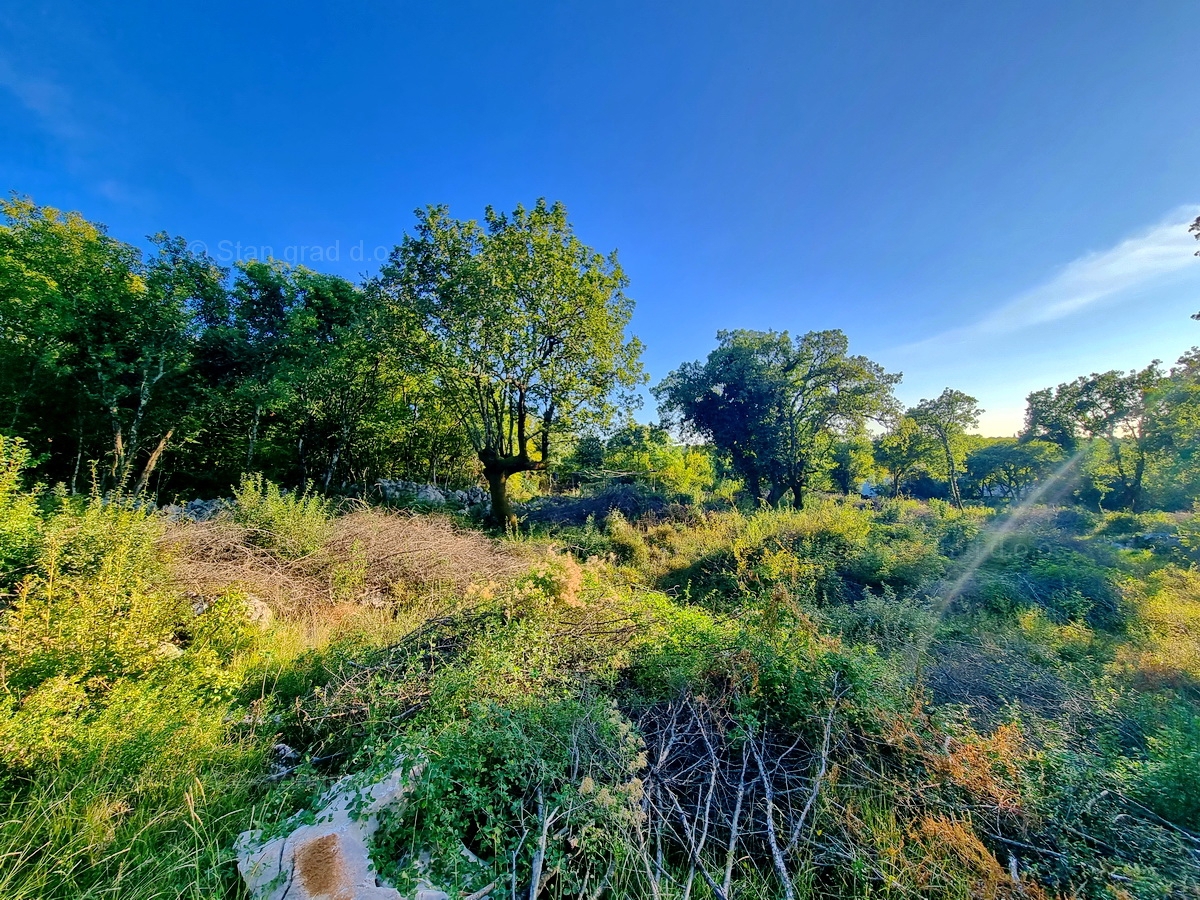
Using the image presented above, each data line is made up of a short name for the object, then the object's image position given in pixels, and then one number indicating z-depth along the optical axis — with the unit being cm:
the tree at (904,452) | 2634
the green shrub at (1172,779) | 207
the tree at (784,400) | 1681
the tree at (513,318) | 984
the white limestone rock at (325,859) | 161
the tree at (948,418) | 2377
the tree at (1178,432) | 1527
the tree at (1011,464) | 2758
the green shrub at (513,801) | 174
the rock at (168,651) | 280
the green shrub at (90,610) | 236
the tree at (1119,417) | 2008
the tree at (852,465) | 2900
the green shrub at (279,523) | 563
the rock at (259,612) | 427
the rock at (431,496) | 1243
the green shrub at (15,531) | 315
